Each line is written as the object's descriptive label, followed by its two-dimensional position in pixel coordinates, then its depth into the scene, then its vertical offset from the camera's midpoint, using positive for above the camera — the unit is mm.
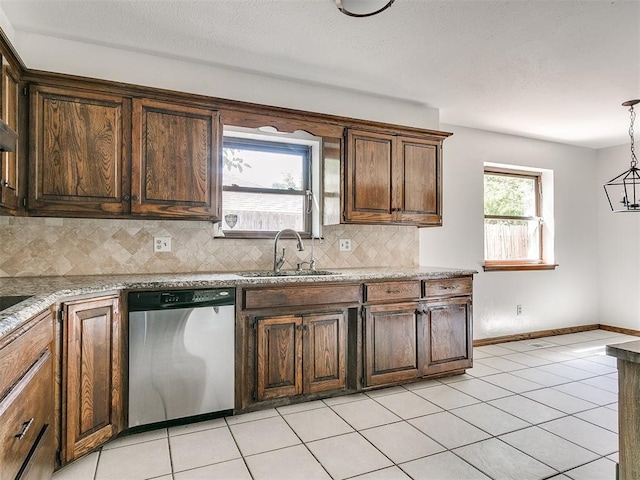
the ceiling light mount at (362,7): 2139 +1282
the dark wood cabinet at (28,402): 1232 -575
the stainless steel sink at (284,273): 2950 -251
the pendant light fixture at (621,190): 4943 +653
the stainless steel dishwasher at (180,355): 2336 -691
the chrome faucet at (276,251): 3143 -86
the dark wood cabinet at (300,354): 2672 -790
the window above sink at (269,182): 3346 +514
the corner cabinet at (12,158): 2086 +459
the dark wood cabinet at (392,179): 3312 +533
